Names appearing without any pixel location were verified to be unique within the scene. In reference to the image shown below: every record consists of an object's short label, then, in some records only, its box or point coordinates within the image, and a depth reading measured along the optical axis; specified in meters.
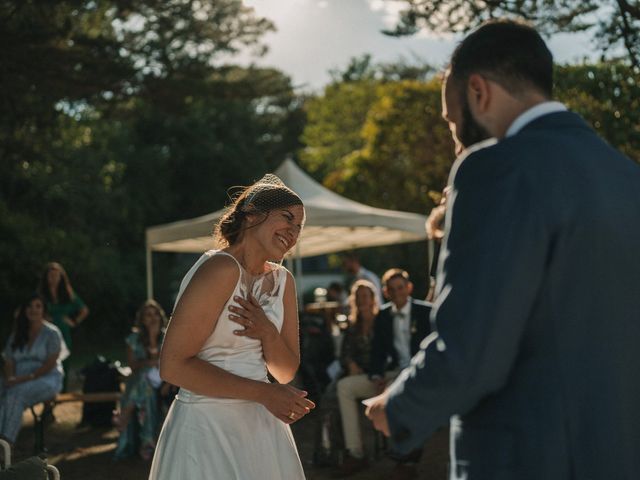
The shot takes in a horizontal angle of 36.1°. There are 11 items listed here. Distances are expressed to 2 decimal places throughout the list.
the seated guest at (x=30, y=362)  10.16
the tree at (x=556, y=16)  7.67
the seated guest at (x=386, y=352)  9.02
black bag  11.80
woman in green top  13.09
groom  1.95
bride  3.27
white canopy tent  13.84
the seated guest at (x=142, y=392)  10.03
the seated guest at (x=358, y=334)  10.13
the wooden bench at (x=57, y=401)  10.21
